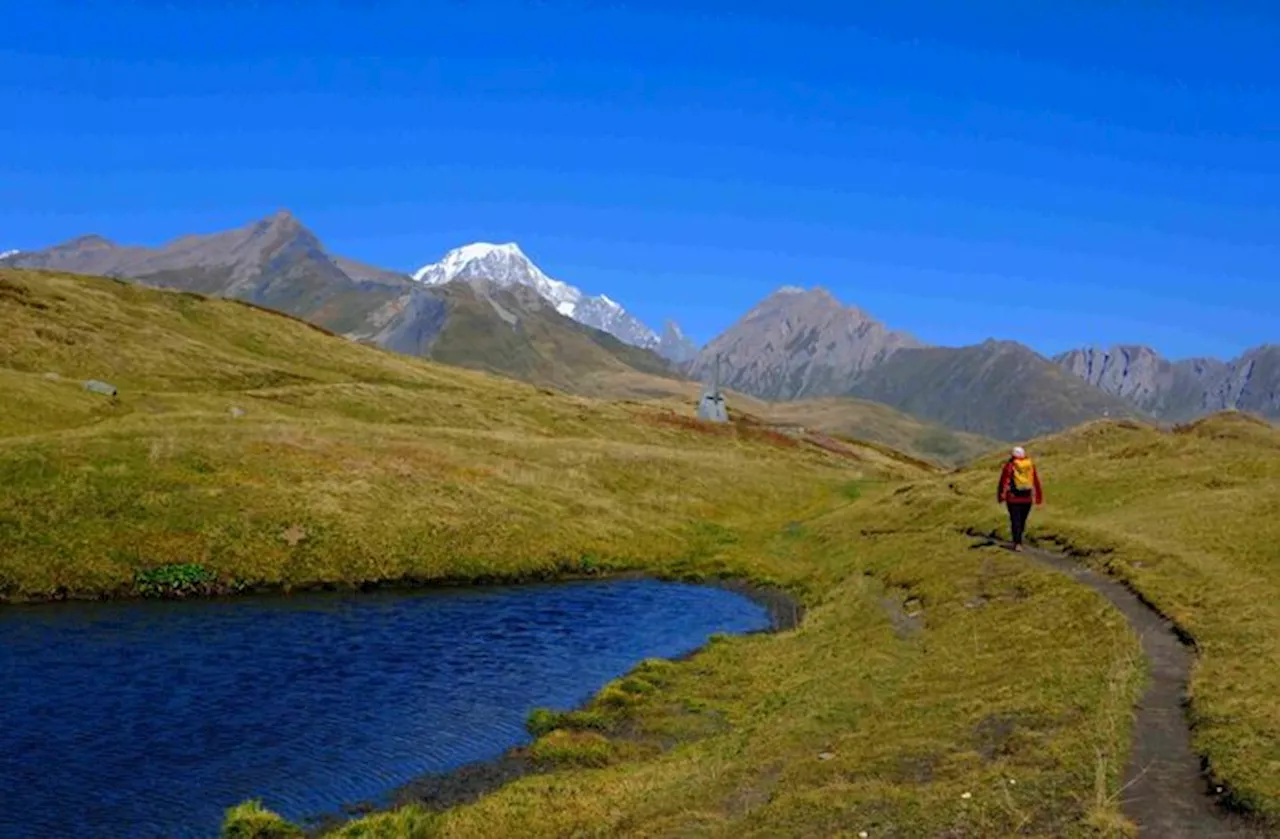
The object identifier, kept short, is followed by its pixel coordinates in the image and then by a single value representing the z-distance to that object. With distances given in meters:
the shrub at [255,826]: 22.05
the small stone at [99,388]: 82.94
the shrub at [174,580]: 46.56
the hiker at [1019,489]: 43.28
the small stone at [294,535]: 53.30
